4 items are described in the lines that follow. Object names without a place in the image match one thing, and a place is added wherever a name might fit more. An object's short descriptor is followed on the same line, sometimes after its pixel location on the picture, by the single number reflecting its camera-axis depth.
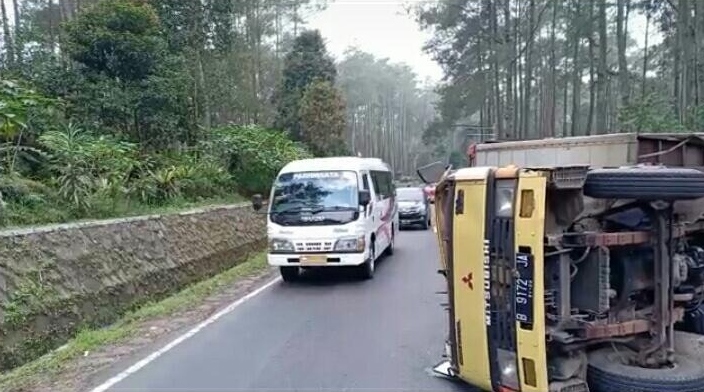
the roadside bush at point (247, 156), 20.56
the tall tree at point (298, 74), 36.03
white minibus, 10.35
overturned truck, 3.88
